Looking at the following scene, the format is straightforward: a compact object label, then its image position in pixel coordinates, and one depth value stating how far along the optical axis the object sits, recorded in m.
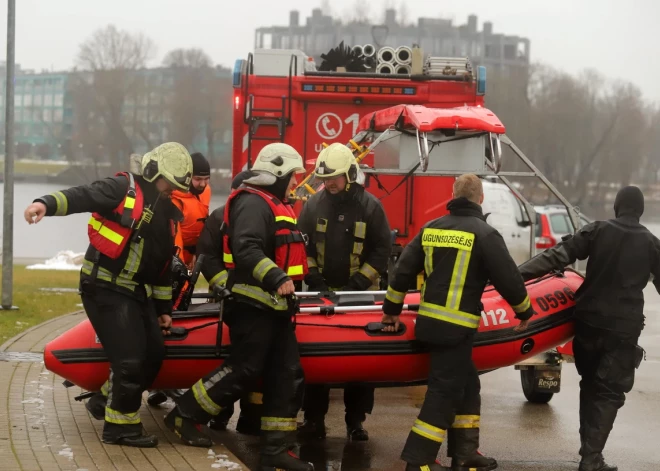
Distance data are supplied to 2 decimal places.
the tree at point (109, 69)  81.19
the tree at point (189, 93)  79.06
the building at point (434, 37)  143.62
